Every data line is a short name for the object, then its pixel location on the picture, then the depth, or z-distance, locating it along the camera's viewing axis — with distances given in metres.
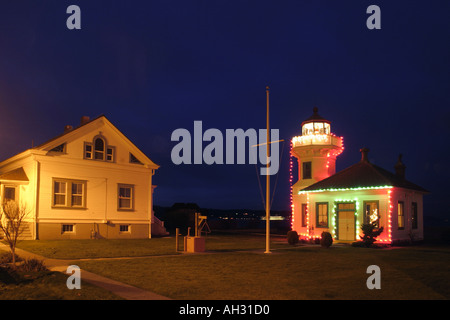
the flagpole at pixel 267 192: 20.02
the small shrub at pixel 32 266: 12.14
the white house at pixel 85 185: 25.14
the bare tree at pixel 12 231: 12.82
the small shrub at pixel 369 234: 24.89
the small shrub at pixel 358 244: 25.14
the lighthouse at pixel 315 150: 31.39
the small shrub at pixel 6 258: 14.01
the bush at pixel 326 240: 24.28
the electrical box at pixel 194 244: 19.95
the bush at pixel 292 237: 25.72
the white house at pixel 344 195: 26.37
